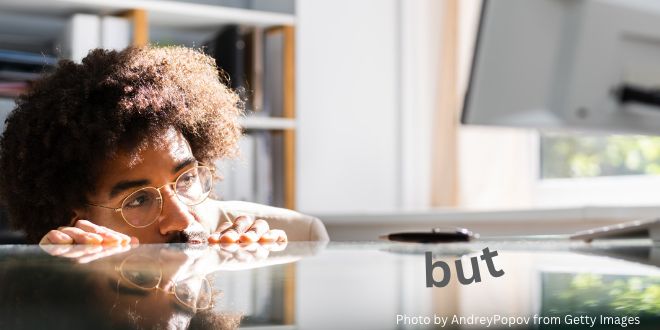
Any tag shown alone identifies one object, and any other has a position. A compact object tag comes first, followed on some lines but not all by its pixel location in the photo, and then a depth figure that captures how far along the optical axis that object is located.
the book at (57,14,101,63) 2.68
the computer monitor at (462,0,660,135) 1.06
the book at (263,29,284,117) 3.04
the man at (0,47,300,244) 1.27
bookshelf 2.75
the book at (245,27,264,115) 2.96
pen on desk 0.75
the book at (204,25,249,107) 2.89
